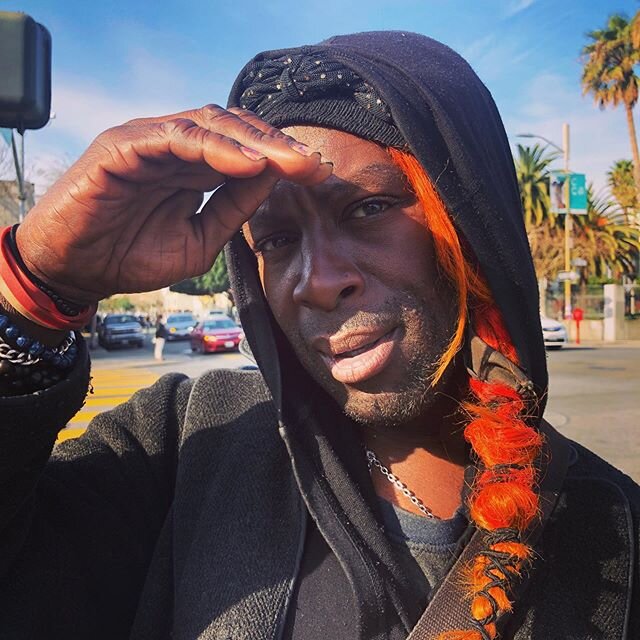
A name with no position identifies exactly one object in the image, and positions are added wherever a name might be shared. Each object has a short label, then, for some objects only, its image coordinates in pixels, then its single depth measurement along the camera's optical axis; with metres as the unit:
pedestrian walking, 18.67
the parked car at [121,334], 25.09
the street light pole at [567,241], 22.50
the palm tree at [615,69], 24.72
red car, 19.91
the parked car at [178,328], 29.73
